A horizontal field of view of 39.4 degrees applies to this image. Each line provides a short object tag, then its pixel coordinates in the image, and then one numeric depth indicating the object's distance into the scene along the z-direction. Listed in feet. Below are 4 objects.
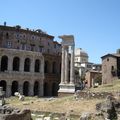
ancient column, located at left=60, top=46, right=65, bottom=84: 92.06
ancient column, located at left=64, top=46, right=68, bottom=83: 91.79
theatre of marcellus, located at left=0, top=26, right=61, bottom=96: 105.02
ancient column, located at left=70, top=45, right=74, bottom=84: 92.80
